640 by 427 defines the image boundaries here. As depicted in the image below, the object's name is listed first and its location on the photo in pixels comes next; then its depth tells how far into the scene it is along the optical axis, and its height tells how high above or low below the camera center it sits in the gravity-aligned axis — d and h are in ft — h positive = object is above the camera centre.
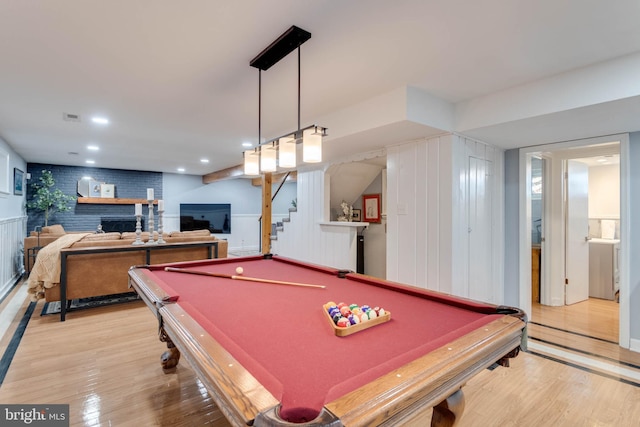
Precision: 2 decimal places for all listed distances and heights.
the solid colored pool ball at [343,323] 4.04 -1.42
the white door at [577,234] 13.57 -0.89
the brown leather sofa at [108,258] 11.62 -1.83
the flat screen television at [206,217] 28.76 -0.27
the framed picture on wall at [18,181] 17.39 +1.93
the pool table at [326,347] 2.50 -1.52
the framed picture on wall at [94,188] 24.50 +2.05
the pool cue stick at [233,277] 6.57 -1.47
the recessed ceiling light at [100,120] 11.78 +3.63
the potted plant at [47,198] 21.45 +1.18
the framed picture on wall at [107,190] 24.95 +1.93
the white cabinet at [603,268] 14.25 -2.52
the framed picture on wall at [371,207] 16.84 +0.39
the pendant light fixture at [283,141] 6.32 +1.73
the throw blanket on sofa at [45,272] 11.33 -2.11
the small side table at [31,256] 16.96 -2.30
